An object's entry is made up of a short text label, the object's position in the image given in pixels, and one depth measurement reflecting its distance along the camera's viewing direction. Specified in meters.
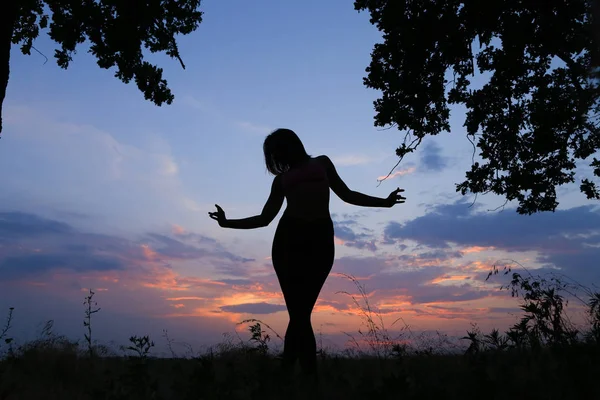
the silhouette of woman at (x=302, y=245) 5.54
